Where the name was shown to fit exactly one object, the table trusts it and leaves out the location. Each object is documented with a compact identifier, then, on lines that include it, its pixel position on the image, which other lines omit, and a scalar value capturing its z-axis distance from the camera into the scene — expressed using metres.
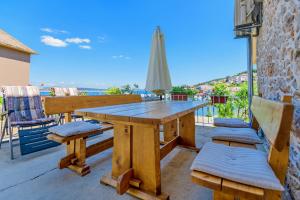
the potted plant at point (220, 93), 4.43
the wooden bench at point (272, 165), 0.78
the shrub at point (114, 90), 6.40
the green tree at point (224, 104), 4.80
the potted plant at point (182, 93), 5.20
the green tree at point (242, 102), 4.60
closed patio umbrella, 3.24
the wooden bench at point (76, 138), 1.91
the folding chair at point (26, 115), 2.38
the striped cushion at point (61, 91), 4.06
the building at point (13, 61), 10.08
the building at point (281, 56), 1.28
